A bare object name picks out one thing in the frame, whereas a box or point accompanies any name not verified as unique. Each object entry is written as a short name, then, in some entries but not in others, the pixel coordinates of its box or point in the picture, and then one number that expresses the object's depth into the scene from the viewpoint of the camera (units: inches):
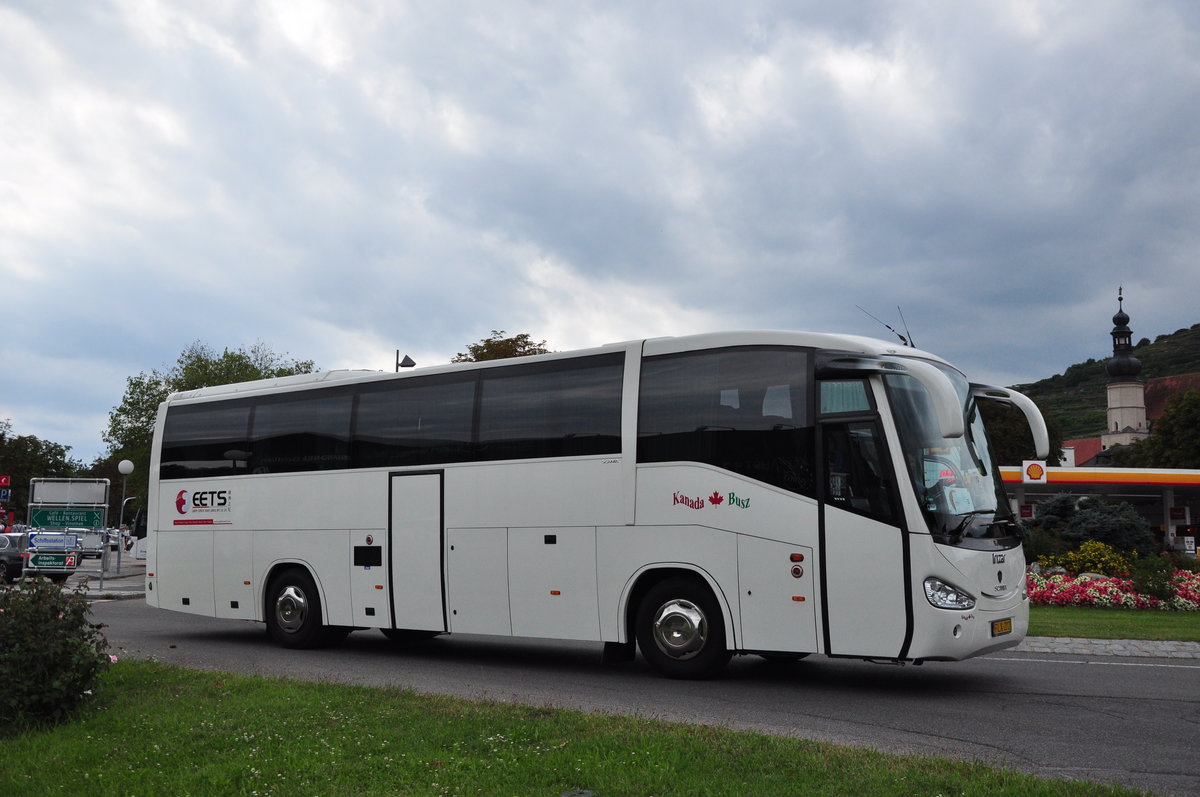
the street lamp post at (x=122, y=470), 1407.5
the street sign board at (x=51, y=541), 1088.2
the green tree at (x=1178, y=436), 3277.6
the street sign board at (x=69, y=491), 1220.5
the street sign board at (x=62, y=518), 1113.4
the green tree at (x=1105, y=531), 1115.3
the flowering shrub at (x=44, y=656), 339.6
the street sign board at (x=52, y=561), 1063.0
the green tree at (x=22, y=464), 3476.9
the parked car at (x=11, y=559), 1318.9
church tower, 5349.4
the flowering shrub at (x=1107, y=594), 796.9
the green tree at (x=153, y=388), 2484.0
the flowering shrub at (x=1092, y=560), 995.9
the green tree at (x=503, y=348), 1817.2
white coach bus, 401.7
